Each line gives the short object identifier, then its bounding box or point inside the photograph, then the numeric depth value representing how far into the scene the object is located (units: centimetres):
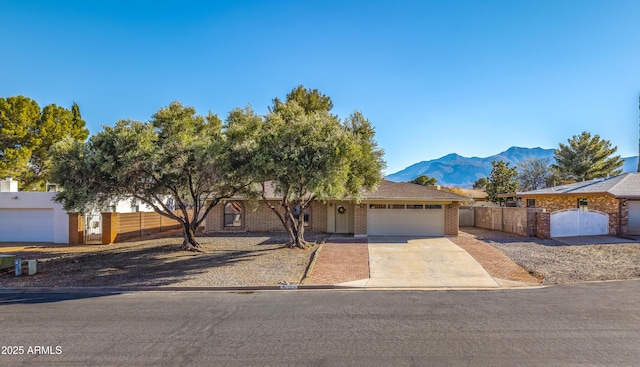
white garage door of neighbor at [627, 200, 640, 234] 2095
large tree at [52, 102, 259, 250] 1415
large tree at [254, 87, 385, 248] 1357
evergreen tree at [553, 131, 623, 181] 4088
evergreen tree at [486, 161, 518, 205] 3497
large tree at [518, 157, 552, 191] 4738
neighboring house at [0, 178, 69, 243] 2142
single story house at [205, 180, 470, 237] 2219
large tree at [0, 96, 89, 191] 2805
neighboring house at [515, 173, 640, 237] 2012
